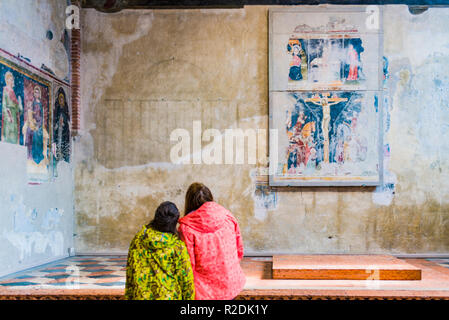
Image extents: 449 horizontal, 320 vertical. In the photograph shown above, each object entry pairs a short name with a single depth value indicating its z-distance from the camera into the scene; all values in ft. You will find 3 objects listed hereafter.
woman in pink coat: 14.25
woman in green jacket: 12.69
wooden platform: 23.13
